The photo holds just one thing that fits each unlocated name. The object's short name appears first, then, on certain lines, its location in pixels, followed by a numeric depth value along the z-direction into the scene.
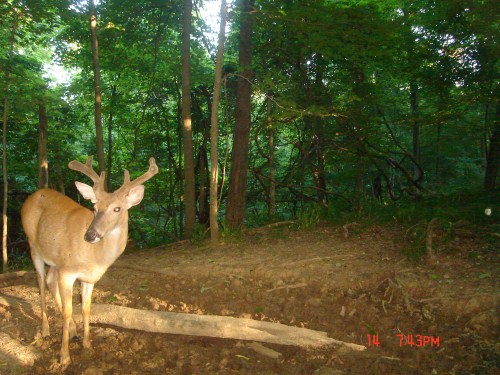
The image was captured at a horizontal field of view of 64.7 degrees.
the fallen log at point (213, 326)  4.06
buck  3.84
